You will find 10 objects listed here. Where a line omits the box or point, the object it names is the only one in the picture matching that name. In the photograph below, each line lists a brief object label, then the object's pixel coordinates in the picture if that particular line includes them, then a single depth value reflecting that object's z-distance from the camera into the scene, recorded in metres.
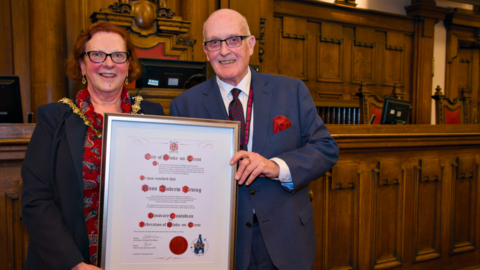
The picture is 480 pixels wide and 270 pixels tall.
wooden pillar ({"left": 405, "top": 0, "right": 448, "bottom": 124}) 6.43
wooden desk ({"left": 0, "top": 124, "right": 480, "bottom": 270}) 2.12
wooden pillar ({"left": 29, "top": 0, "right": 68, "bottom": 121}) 3.77
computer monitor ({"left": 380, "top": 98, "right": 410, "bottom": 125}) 3.52
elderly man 1.27
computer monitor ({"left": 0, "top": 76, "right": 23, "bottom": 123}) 2.07
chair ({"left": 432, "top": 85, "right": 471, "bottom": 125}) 4.93
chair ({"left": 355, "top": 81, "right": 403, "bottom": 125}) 4.64
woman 1.12
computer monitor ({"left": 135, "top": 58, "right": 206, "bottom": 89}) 2.75
